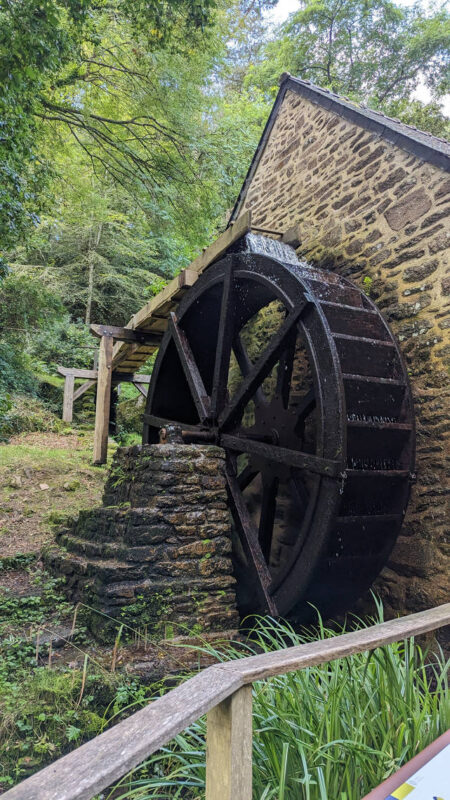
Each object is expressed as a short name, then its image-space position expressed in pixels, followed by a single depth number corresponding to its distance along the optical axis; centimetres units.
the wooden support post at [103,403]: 725
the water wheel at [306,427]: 362
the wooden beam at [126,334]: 693
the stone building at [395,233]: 385
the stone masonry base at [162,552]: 355
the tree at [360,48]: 1338
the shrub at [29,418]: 1020
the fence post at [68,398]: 1135
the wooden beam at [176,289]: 480
